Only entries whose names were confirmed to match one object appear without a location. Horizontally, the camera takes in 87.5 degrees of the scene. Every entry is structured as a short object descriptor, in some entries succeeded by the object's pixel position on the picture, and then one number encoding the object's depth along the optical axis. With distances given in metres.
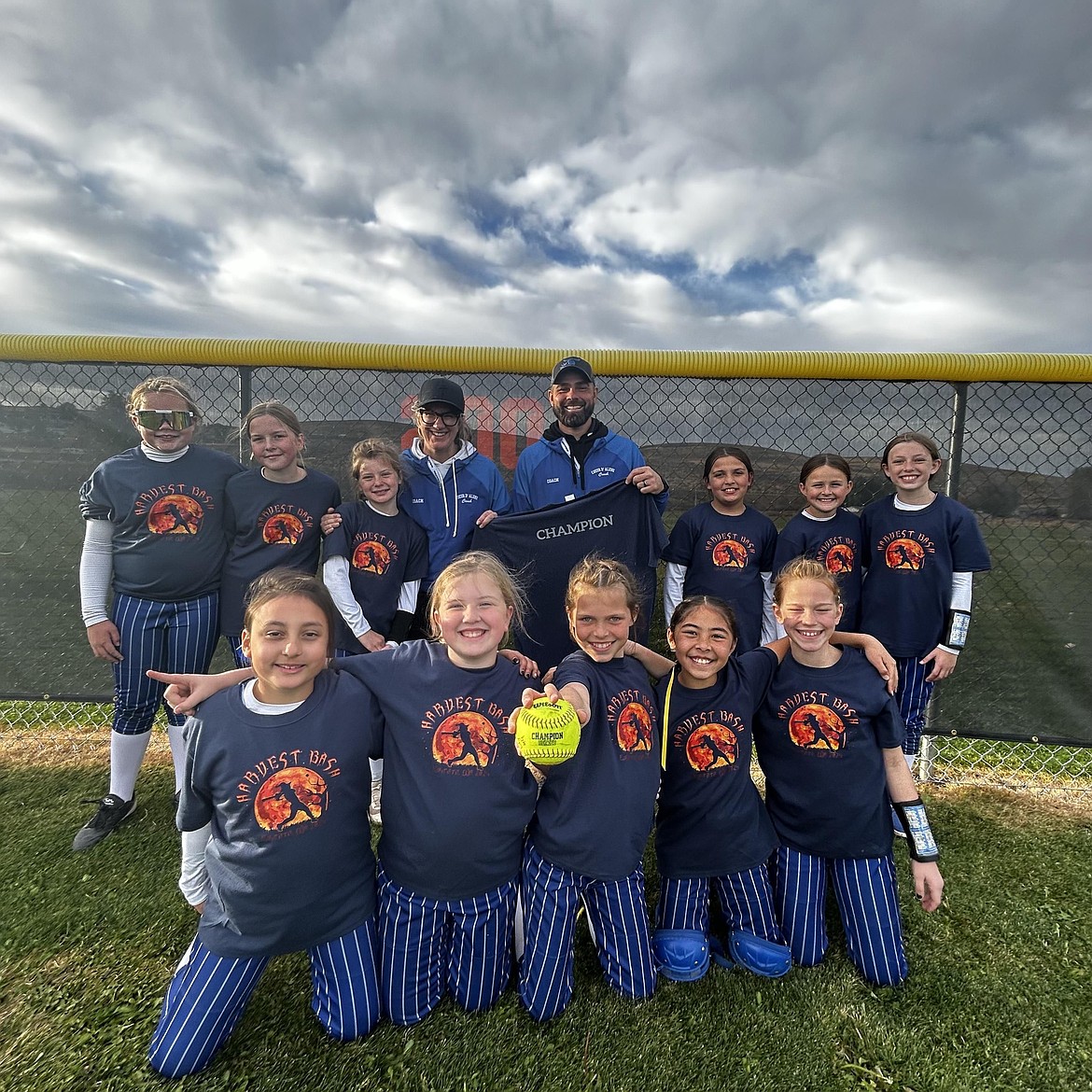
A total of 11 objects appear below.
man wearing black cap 2.94
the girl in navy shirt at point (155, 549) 2.66
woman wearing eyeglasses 2.88
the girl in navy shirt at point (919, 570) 2.79
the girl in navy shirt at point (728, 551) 2.93
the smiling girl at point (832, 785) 2.17
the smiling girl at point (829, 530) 2.89
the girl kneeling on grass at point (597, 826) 1.93
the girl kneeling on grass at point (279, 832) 1.77
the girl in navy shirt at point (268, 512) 2.71
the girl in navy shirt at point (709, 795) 2.16
